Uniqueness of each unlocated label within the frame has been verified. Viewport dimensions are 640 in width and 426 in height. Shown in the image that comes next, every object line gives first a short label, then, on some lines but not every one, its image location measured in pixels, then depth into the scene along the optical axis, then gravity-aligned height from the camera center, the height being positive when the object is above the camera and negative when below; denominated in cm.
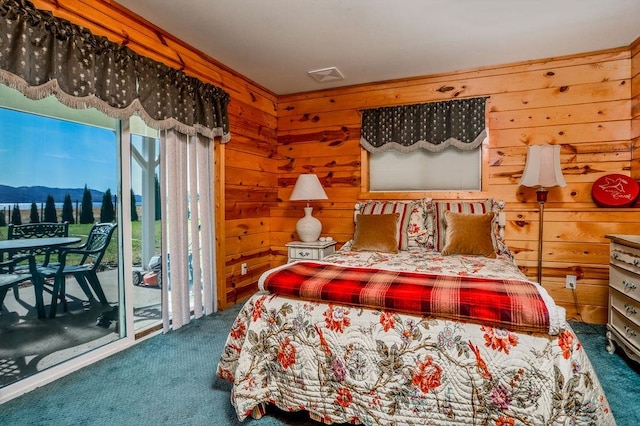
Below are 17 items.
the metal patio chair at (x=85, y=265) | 230 -39
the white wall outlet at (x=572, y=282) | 297 -68
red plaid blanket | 132 -38
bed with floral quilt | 127 -61
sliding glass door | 201 +1
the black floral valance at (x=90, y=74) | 168 +80
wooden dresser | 202 -58
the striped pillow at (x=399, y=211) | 294 -5
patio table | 194 -21
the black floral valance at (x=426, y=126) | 321 +76
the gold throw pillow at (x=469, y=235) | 255 -23
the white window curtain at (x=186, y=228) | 265 -16
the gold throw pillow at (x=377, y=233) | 283 -23
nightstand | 344 -44
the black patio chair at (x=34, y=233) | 197 -14
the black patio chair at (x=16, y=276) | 197 -39
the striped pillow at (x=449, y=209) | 288 -5
